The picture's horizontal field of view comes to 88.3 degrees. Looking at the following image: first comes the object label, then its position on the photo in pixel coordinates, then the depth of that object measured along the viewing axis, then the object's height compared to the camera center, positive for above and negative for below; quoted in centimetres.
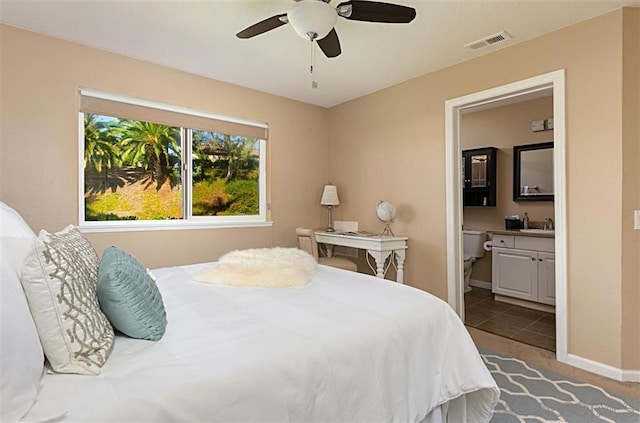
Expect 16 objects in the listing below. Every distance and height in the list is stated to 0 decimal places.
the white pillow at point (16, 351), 73 -33
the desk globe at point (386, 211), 341 +0
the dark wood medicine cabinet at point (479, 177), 439 +47
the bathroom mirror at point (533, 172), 391 +48
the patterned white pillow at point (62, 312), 89 -28
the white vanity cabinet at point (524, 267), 345 -63
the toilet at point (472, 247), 429 -48
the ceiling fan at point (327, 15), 170 +105
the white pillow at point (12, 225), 112 -5
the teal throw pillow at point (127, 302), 107 -30
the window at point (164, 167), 281 +45
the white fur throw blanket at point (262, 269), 179 -34
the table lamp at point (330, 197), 393 +17
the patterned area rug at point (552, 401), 174 -109
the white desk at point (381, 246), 318 -35
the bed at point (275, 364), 80 -45
